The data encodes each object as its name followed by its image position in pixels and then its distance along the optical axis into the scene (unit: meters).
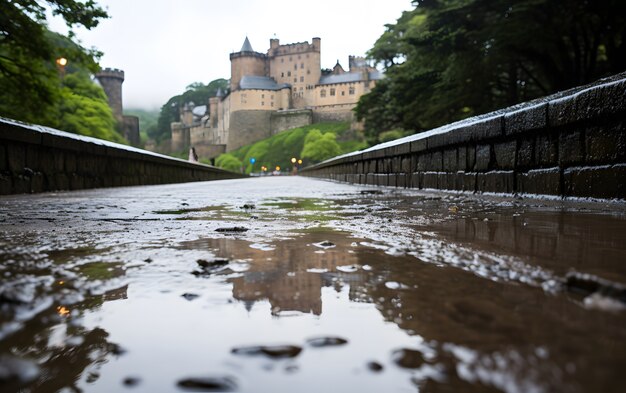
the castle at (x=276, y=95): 95.44
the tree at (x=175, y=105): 122.43
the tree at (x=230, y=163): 84.88
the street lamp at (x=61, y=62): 16.32
